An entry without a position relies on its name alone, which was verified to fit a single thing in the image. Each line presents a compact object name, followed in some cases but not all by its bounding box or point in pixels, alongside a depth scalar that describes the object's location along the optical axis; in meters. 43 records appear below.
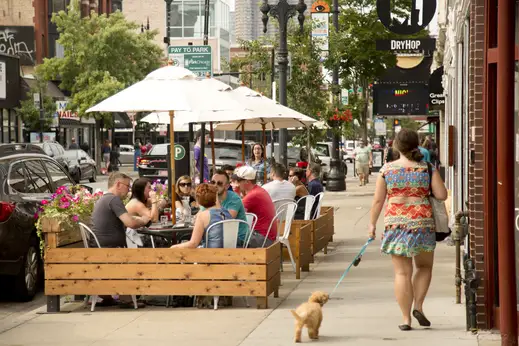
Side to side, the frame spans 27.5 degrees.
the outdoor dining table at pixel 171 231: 11.29
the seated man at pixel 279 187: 14.48
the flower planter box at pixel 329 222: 16.14
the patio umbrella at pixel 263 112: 16.02
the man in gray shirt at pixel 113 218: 10.92
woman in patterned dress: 8.86
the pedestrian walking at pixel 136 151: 57.04
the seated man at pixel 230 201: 10.90
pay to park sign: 23.08
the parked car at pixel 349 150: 73.31
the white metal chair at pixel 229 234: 10.52
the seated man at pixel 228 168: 16.40
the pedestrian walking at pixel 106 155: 55.50
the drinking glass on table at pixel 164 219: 12.48
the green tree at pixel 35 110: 53.31
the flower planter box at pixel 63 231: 10.63
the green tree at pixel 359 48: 31.02
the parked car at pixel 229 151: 29.98
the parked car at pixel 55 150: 39.91
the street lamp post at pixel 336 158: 31.14
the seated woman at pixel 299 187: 15.57
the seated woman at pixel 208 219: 10.51
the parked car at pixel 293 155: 34.97
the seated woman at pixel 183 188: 13.91
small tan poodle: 8.58
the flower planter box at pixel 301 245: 12.98
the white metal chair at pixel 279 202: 14.15
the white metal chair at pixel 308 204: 15.17
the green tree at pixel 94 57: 58.53
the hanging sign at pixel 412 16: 16.77
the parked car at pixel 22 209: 11.49
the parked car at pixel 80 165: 40.71
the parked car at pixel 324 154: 41.41
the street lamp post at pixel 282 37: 23.44
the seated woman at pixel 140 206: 11.28
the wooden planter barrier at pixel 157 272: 10.32
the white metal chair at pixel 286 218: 12.91
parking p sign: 19.02
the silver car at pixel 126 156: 69.12
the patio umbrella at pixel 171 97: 11.98
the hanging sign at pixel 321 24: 30.02
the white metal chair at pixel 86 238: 10.64
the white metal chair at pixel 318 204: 15.64
